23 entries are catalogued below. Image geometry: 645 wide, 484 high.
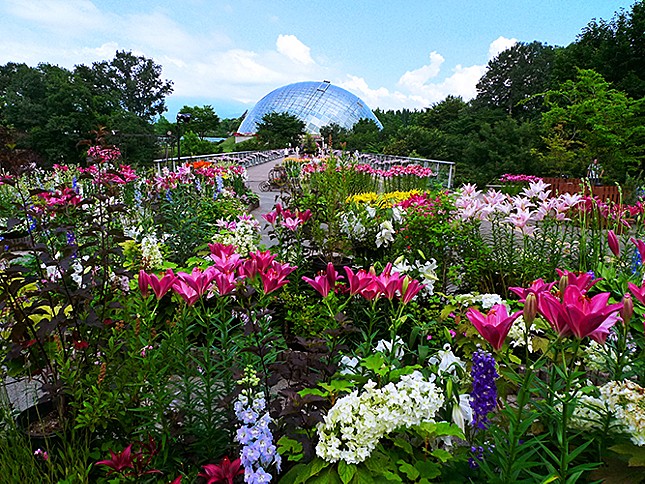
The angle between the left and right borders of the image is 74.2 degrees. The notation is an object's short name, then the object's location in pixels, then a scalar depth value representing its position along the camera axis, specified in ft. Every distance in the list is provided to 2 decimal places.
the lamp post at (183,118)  28.68
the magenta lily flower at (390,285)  4.85
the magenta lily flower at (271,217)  10.23
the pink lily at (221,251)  5.15
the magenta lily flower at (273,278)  4.86
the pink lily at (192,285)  4.49
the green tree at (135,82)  140.36
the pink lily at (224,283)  4.47
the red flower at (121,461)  4.29
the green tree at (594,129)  39.78
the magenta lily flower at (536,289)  3.90
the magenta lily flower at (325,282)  5.09
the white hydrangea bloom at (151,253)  9.23
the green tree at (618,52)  57.67
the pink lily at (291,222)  9.79
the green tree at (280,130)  118.42
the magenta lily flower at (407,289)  4.82
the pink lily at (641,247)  5.09
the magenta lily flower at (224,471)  3.88
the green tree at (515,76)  115.14
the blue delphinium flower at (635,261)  8.62
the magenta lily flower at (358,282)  4.93
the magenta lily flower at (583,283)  3.80
